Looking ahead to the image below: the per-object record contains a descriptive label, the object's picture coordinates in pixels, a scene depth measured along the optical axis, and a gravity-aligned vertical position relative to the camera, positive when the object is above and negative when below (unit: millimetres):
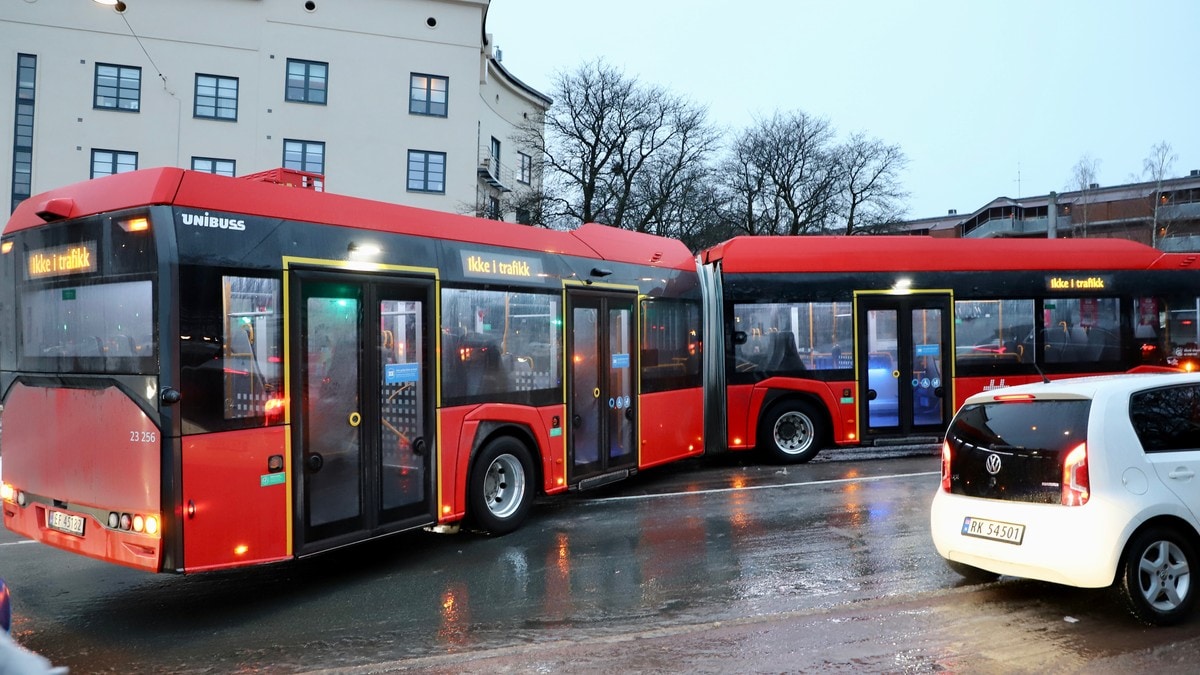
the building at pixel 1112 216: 48906 +10529
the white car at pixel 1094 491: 5059 -919
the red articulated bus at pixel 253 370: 5395 -95
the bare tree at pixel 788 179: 50562 +10939
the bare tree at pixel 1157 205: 43656 +7985
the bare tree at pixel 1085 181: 48175 +10020
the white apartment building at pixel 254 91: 31047 +10689
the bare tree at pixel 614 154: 36844 +9459
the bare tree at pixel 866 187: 51344 +10645
